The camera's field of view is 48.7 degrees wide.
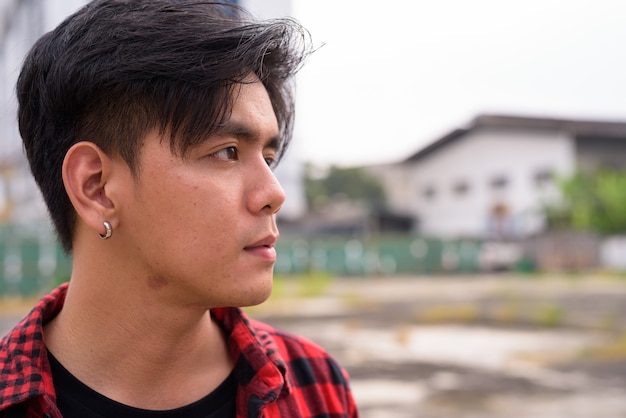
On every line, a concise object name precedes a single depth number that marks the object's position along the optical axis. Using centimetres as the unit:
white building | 2555
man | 132
